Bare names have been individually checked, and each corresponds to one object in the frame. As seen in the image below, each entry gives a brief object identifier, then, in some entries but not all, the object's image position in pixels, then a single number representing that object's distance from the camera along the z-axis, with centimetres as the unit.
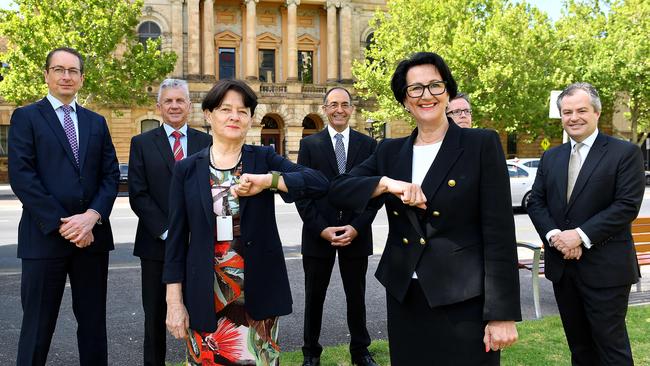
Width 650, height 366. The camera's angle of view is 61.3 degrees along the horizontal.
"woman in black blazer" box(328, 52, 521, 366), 274
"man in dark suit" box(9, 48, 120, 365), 394
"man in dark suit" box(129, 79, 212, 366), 435
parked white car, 1830
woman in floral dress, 307
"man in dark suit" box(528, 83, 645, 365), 392
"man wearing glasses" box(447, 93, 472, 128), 514
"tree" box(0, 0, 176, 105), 2736
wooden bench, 760
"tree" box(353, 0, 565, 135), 3194
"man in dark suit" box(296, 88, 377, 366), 489
